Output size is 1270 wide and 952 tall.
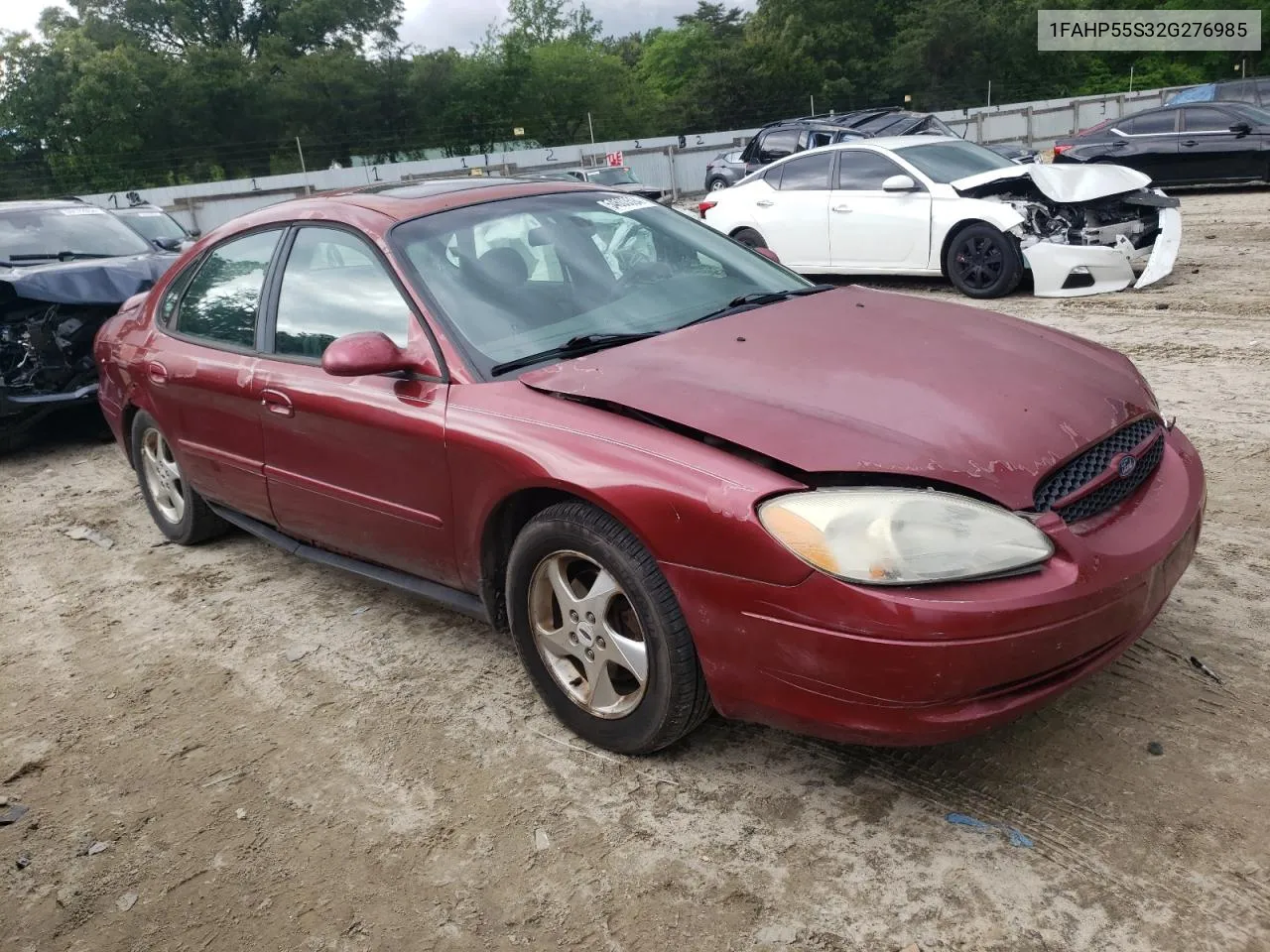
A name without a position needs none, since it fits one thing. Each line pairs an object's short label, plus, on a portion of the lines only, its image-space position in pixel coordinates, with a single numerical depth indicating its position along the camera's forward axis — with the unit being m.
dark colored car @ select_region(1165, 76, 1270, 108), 17.81
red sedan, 2.27
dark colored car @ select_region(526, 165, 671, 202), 19.06
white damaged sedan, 8.72
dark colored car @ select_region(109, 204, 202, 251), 10.79
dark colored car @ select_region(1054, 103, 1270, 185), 14.77
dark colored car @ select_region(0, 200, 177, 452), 6.83
